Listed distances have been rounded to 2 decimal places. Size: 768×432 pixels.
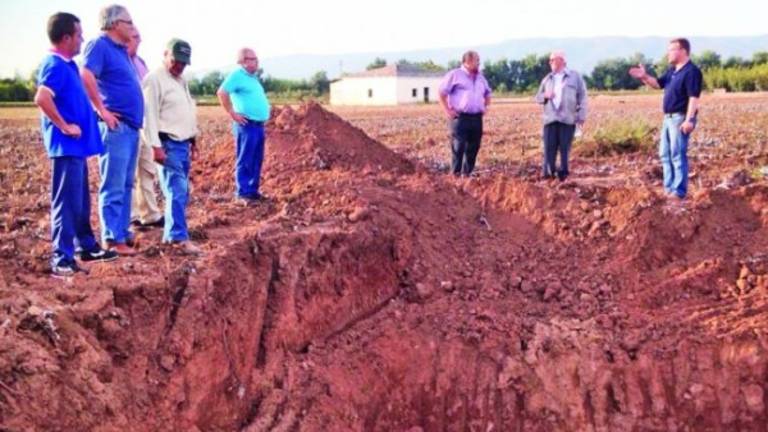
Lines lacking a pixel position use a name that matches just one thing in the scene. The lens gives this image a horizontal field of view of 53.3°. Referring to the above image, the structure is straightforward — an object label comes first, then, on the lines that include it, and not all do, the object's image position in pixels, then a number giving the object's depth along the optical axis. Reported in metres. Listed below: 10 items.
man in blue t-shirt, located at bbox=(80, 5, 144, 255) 5.38
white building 58.34
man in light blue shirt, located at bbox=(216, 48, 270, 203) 7.33
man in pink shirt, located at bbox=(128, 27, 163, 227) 6.98
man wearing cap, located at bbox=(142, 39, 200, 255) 5.78
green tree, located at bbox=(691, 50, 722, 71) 64.44
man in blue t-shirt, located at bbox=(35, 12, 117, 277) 4.93
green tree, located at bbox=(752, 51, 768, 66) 58.50
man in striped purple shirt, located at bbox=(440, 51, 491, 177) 8.53
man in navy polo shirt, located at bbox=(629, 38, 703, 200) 7.29
